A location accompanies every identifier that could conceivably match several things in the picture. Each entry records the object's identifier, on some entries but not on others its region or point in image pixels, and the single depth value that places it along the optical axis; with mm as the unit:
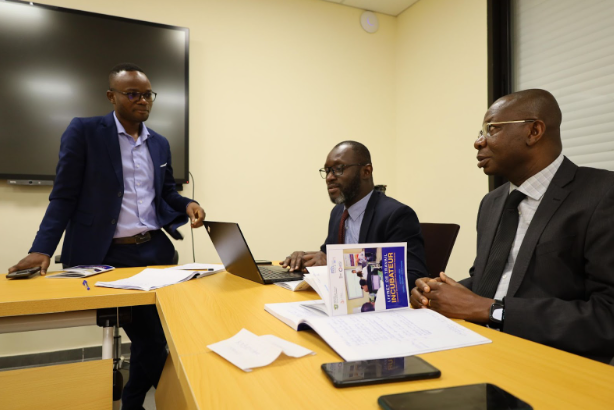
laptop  1467
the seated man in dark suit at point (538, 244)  1022
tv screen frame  2715
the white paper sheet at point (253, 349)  730
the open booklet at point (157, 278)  1440
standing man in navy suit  1901
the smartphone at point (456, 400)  559
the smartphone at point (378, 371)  645
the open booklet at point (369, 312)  825
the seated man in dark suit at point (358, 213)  1724
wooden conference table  617
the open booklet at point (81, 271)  1645
